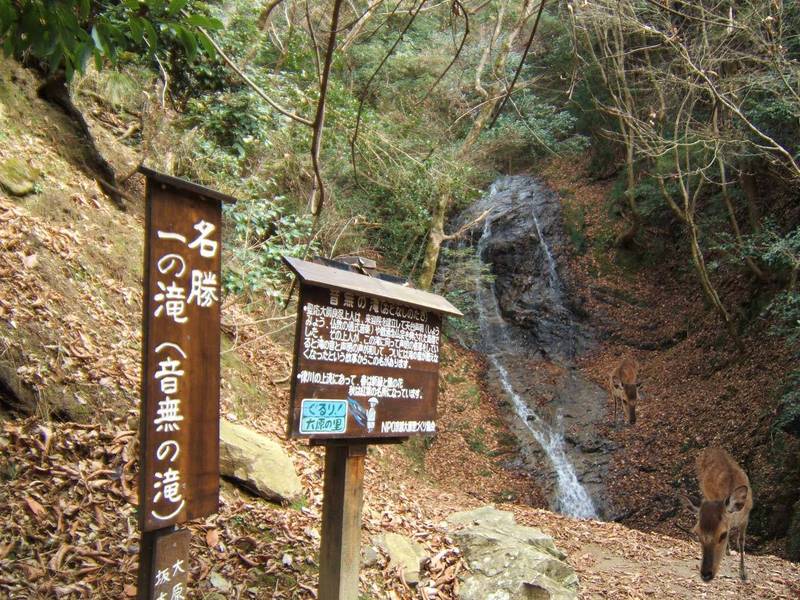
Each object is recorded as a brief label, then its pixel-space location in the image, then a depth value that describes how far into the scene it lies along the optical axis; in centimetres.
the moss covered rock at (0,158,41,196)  688
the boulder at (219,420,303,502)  520
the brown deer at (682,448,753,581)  604
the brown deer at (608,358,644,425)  1292
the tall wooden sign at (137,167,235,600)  286
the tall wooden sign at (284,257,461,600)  357
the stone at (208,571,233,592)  403
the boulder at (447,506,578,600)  508
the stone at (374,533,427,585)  504
